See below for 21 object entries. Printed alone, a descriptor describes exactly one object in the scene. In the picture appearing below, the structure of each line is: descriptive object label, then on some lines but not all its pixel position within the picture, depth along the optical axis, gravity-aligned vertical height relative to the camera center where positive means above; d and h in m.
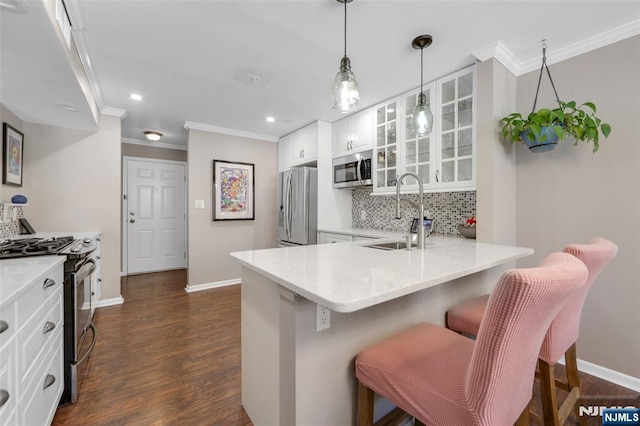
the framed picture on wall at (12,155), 2.46 +0.54
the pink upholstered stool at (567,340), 1.10 -0.55
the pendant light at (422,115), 1.93 +0.69
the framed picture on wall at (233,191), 4.08 +0.34
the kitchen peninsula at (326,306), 0.99 -0.45
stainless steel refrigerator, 3.71 +0.10
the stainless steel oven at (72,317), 1.63 -0.62
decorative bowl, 2.38 -0.15
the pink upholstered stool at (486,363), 0.67 -0.52
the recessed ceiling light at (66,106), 2.44 +0.96
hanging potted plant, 1.79 +0.58
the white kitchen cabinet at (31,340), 0.98 -0.54
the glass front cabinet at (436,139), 2.32 +0.70
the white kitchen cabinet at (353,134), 3.26 +1.00
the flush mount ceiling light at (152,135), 4.16 +1.18
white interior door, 4.83 -0.05
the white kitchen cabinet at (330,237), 3.28 -0.30
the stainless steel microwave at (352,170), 3.26 +0.53
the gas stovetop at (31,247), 1.57 -0.21
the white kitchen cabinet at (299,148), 3.82 +0.98
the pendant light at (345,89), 1.47 +0.67
